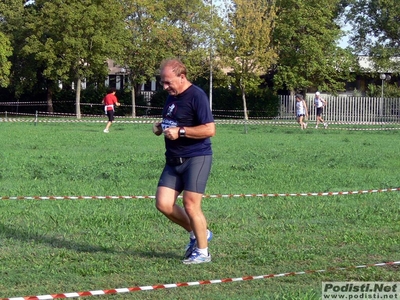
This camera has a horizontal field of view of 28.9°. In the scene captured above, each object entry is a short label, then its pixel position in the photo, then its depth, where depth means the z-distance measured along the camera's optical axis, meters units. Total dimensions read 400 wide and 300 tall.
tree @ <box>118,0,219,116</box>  52.03
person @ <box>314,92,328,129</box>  35.81
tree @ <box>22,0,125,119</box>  49.62
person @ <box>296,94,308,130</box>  33.56
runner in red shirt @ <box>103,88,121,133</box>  28.61
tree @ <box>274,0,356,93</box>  52.53
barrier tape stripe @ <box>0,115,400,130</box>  36.85
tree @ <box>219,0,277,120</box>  50.09
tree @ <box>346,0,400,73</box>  55.69
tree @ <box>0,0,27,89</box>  56.09
